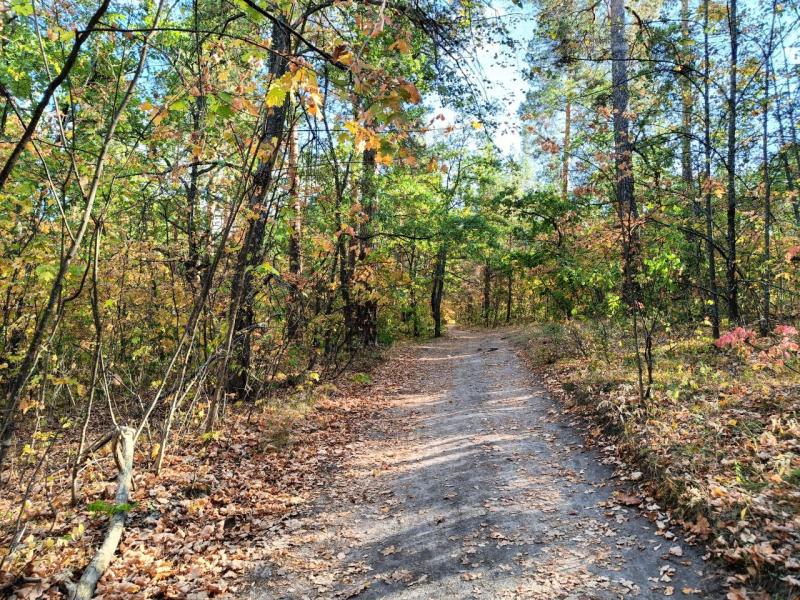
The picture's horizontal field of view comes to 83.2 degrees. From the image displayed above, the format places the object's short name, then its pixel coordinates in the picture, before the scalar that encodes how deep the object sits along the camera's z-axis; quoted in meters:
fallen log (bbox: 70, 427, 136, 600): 3.39
